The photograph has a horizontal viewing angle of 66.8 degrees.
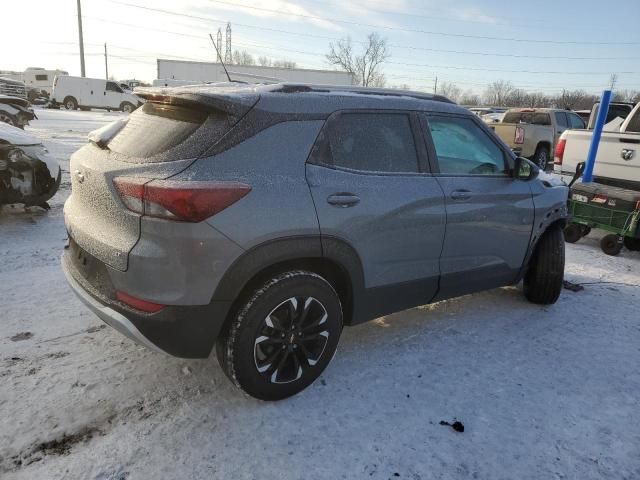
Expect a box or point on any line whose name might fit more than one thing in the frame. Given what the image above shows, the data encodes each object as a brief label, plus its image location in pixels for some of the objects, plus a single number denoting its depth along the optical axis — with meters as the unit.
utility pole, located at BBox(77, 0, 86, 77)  42.38
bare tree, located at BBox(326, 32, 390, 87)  71.12
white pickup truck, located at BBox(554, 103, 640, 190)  6.30
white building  33.16
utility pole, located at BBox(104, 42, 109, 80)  93.88
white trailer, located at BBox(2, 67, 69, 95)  45.75
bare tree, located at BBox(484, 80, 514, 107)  95.43
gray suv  2.37
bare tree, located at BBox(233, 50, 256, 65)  82.31
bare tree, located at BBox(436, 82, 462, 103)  105.30
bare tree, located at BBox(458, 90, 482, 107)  100.45
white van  34.53
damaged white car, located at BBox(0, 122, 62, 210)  5.68
